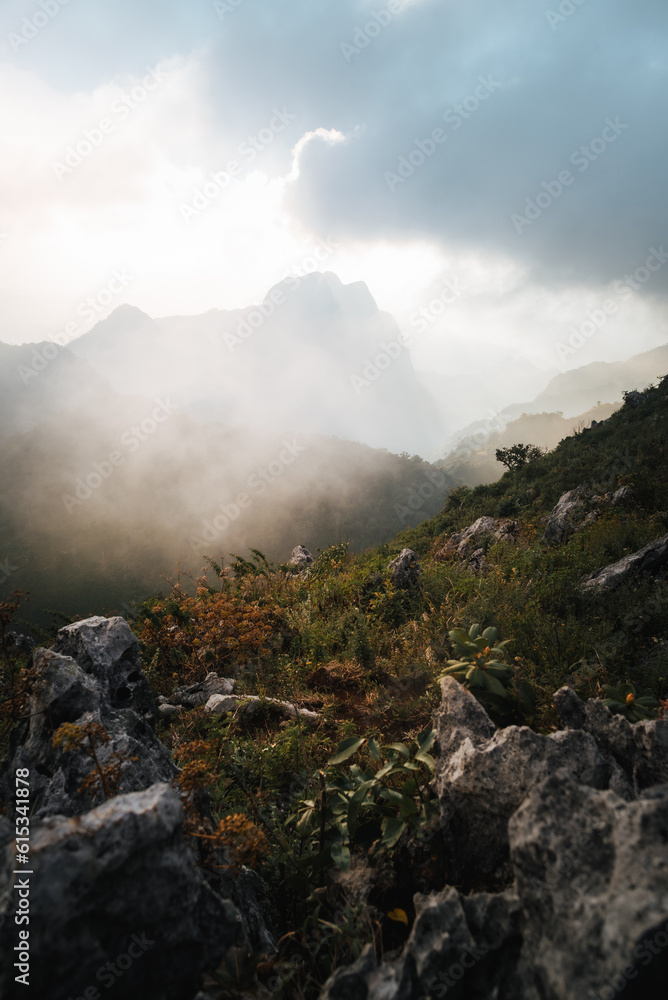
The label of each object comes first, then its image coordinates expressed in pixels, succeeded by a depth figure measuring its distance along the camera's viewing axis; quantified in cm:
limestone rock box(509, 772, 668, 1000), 128
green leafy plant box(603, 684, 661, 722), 319
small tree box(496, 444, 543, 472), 2680
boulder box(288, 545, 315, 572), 1530
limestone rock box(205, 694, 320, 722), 526
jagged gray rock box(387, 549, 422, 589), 959
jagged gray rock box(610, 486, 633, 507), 1085
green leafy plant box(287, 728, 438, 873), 260
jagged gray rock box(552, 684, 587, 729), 321
